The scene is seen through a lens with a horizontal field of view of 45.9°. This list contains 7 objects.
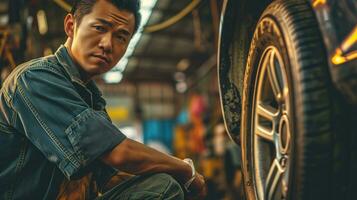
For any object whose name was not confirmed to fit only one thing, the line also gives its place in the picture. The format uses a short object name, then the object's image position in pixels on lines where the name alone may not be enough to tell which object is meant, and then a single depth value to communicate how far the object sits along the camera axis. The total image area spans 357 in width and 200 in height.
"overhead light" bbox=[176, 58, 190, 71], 14.67
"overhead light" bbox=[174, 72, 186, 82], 15.01
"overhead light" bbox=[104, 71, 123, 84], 12.12
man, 1.34
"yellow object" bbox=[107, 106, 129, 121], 13.91
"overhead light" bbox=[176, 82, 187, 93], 15.51
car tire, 1.08
